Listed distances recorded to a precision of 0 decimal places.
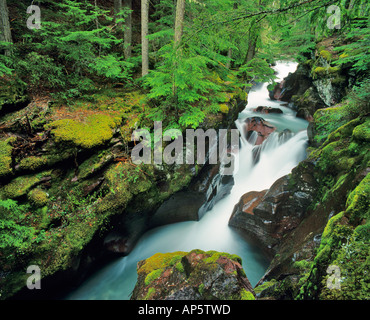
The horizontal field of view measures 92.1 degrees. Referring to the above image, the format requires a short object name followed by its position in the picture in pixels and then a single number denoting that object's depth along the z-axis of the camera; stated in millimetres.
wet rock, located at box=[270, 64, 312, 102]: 16312
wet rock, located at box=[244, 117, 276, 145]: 12414
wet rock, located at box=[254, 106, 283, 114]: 16172
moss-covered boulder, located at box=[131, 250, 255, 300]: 3332
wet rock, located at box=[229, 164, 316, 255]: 6852
